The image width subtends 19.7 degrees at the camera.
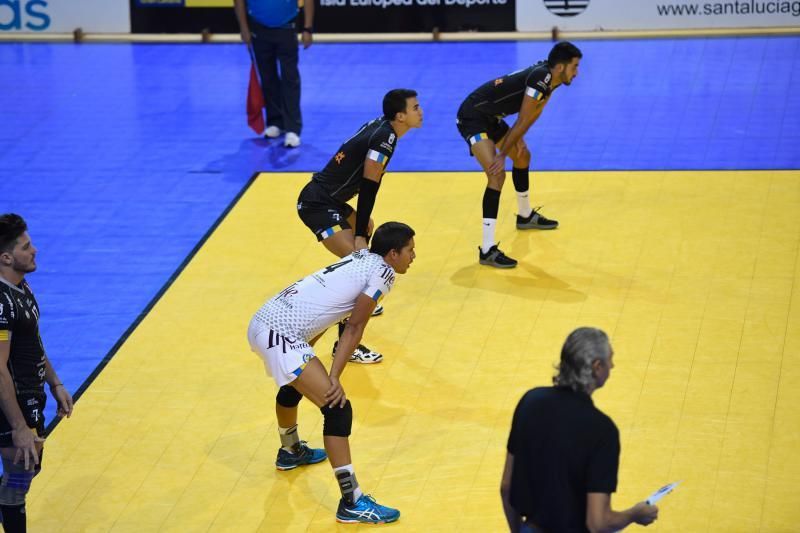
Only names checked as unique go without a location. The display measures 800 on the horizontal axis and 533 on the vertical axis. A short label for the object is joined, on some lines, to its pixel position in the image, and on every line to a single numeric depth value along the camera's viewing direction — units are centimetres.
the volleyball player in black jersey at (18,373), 1092
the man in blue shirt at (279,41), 2495
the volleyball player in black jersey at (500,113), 1850
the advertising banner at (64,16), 3311
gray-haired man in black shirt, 879
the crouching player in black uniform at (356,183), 1597
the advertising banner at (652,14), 3037
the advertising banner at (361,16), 3179
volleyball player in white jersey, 1242
